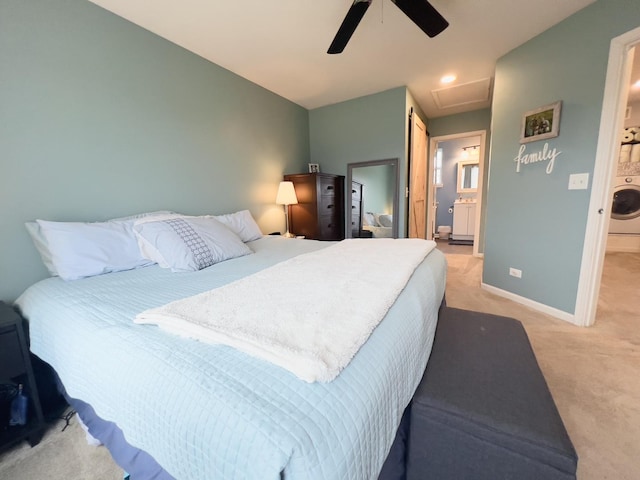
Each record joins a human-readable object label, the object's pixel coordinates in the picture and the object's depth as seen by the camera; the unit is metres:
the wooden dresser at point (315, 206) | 3.35
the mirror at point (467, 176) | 6.12
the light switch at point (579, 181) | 2.02
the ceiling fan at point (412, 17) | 1.51
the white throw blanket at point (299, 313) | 0.63
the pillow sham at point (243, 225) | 2.30
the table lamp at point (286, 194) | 3.23
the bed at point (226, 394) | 0.47
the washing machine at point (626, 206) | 4.12
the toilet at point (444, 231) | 6.41
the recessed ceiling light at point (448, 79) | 3.03
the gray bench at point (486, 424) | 0.69
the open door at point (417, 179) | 3.56
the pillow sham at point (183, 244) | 1.51
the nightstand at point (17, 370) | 1.09
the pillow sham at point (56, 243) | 1.37
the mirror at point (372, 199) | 3.50
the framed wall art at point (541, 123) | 2.15
